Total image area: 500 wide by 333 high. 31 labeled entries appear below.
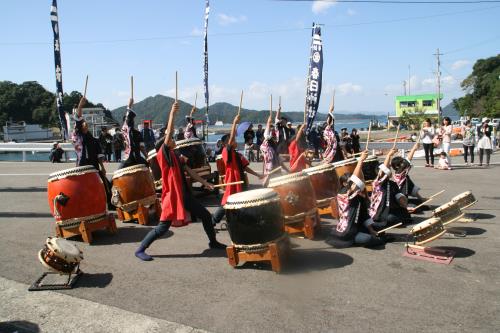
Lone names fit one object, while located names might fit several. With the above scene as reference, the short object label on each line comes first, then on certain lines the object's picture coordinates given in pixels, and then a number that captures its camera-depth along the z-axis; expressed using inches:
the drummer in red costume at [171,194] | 224.5
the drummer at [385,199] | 252.1
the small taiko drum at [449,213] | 230.6
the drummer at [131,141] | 340.6
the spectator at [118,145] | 725.3
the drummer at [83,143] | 307.0
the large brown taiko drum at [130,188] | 301.1
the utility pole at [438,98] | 1921.8
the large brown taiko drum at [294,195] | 249.4
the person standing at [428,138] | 553.6
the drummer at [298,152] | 324.8
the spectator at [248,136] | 345.1
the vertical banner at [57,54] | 661.9
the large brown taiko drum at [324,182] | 287.6
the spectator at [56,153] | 752.3
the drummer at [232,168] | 263.9
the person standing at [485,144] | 544.7
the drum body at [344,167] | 322.0
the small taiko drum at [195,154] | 375.2
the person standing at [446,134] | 547.8
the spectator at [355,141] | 621.7
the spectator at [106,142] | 711.7
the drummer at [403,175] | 291.3
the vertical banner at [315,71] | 601.9
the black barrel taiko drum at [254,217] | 201.6
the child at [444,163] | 532.7
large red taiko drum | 255.9
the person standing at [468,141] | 586.2
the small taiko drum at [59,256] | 190.7
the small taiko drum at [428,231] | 208.2
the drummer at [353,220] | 230.4
